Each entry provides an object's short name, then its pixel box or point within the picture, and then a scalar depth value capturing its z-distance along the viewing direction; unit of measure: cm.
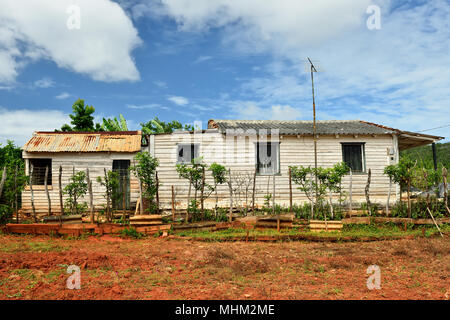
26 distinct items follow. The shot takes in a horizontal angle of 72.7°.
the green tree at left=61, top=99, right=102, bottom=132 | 2369
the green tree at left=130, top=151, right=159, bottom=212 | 1129
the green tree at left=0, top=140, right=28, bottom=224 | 1091
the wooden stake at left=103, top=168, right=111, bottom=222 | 1083
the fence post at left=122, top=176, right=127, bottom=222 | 1097
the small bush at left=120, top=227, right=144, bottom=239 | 1015
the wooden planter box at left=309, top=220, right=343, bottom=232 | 1069
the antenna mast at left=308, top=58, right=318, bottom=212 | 1284
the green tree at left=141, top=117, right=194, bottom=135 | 2980
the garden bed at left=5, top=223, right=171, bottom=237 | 1010
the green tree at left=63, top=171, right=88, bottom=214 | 1110
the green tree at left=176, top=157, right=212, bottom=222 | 1123
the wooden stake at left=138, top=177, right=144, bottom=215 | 1090
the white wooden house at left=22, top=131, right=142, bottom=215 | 1348
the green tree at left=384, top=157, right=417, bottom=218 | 1119
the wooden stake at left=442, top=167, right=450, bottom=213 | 1109
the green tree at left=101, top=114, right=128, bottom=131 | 2340
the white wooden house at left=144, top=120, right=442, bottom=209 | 1405
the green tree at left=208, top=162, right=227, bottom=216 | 1116
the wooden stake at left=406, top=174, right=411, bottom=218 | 1114
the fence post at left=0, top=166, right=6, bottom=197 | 1063
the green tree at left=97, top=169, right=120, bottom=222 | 1101
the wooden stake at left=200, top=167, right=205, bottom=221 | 1123
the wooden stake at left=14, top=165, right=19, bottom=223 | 1096
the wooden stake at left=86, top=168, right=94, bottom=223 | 1036
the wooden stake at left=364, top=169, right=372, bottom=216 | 1144
